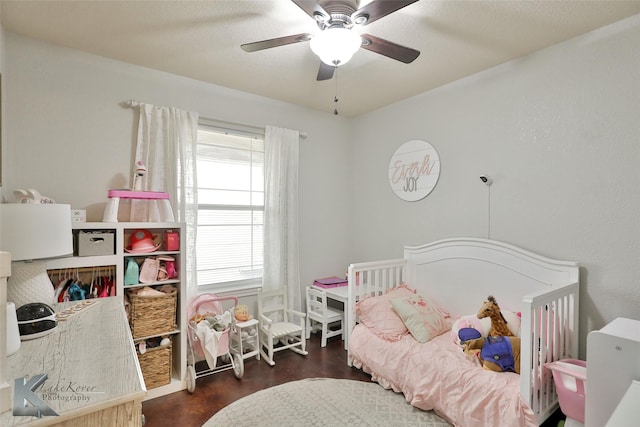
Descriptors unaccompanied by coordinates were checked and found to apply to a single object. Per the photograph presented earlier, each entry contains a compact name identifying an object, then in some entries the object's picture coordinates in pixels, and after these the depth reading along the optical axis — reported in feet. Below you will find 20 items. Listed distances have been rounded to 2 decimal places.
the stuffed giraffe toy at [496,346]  6.42
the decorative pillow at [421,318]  8.07
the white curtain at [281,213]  10.74
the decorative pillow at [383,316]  8.33
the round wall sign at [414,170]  10.27
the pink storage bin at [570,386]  5.54
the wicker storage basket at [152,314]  7.60
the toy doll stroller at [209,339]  8.25
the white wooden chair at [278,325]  9.71
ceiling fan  5.01
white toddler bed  5.83
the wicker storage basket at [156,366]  7.73
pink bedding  5.88
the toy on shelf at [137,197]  7.58
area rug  6.80
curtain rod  8.48
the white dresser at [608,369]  4.40
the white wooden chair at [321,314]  10.74
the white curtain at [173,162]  8.62
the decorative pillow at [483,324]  7.36
